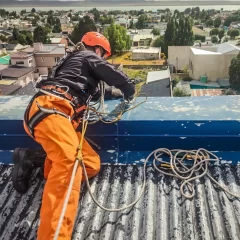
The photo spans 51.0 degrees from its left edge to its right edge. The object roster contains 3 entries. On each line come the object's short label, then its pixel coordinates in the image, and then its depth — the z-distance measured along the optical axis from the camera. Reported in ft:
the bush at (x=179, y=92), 51.79
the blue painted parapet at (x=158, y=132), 6.28
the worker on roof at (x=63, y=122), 4.74
